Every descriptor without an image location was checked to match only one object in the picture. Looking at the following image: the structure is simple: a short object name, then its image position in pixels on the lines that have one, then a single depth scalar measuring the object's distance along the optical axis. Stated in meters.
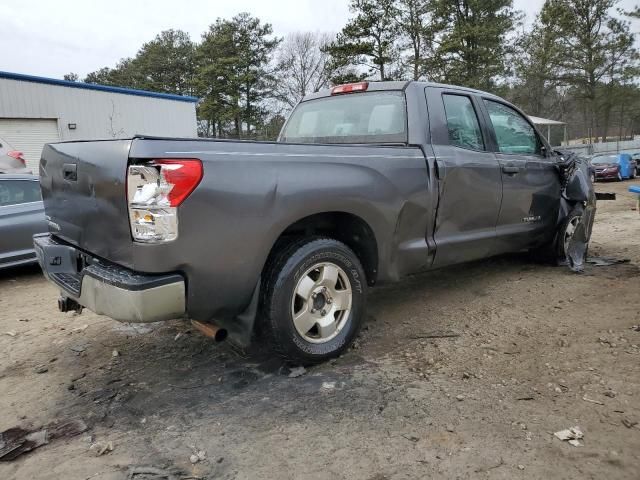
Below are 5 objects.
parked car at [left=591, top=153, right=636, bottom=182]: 22.73
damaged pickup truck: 2.53
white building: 16.88
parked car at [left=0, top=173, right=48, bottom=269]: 6.29
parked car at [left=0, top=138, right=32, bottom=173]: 11.11
